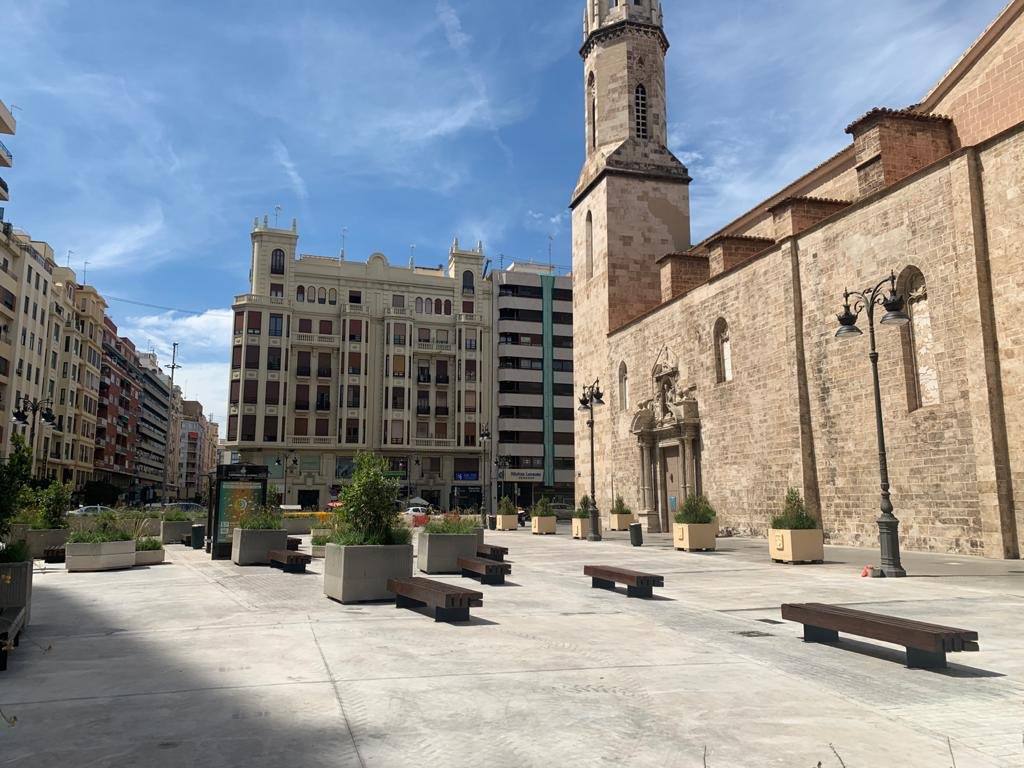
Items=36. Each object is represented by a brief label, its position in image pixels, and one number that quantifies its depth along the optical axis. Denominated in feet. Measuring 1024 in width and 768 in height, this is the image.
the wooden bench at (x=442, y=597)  27.86
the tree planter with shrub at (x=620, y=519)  108.88
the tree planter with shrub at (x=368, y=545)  34.09
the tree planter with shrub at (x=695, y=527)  66.03
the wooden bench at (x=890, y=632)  19.54
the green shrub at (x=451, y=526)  47.80
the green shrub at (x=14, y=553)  26.58
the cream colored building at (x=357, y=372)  195.00
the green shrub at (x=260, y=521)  53.47
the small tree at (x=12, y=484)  28.37
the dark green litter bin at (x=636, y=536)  74.02
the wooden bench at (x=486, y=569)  39.75
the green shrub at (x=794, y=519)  54.65
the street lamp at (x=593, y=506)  85.05
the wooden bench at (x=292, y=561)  46.73
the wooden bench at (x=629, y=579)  35.53
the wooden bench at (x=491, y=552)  47.81
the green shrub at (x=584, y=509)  92.53
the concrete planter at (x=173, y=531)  81.10
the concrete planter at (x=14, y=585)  25.50
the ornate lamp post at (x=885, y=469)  43.96
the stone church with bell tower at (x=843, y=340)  55.98
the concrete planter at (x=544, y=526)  103.24
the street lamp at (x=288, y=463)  191.93
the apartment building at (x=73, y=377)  206.18
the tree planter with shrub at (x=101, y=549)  49.26
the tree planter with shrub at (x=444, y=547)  46.80
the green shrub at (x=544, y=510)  105.24
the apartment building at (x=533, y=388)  220.23
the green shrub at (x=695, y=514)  66.54
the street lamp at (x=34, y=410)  106.18
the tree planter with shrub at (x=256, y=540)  52.70
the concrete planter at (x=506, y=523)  120.06
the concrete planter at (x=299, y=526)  95.50
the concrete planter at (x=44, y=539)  58.70
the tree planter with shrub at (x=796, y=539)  53.62
